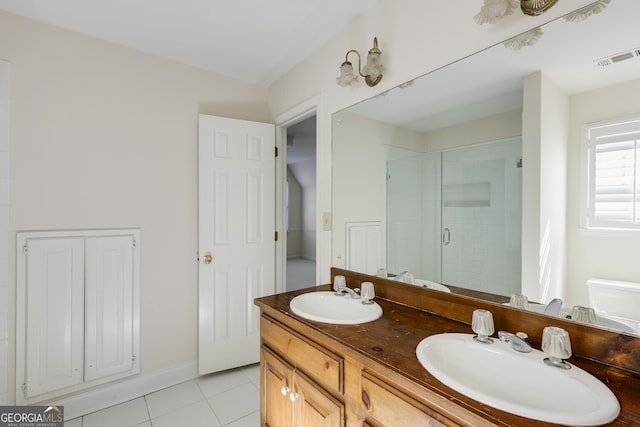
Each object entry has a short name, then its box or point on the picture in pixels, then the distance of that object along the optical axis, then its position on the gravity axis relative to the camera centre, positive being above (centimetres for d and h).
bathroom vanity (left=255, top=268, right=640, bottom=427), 71 -43
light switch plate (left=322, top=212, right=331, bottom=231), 187 -5
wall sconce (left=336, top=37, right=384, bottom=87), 147 +76
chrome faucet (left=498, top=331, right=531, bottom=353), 87 -39
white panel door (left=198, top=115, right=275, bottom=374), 219 -17
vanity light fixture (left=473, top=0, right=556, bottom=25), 95 +70
